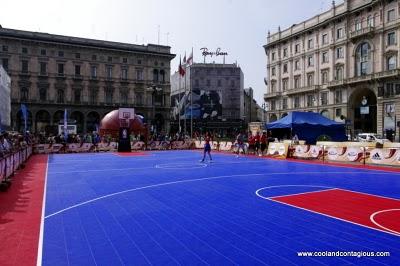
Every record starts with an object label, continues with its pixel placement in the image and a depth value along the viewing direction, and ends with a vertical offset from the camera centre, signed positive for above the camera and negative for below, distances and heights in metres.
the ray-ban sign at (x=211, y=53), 118.05 +24.15
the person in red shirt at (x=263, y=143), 33.19 -0.90
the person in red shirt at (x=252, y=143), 34.69 -0.94
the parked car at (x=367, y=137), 49.22 -0.64
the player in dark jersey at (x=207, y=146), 27.34 -0.98
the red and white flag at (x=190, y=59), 47.91 +8.87
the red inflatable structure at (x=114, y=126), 47.19 +0.83
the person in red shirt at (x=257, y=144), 33.78 -1.01
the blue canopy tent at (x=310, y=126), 38.12 +0.59
